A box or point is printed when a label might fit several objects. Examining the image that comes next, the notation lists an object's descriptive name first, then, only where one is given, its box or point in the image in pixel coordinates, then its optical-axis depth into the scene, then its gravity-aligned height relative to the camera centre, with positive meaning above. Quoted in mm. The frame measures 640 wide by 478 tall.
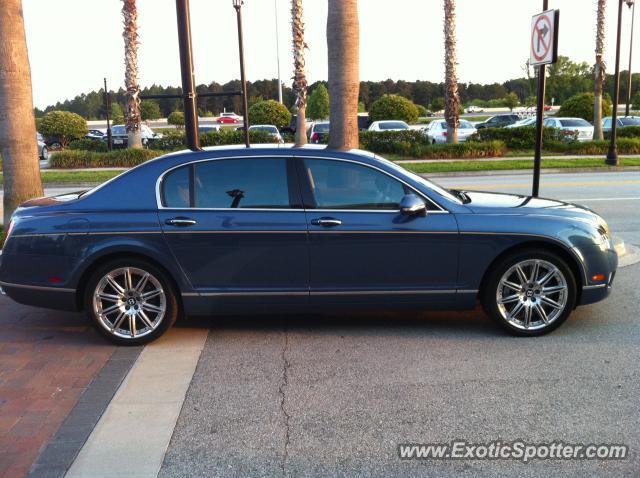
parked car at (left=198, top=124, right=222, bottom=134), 33478 -776
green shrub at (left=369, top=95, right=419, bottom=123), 39312 -120
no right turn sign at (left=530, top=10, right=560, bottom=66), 7547 +766
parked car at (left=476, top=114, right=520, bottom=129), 39906 -961
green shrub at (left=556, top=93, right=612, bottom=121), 37594 -274
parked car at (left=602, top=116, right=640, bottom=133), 31106 -1010
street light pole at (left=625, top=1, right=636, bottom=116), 42788 +4144
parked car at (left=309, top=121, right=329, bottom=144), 28344 -951
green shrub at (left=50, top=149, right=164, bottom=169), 24312 -1548
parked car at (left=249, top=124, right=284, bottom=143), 31180 -803
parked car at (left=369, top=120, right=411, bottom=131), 30906 -835
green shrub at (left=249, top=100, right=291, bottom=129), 39375 -161
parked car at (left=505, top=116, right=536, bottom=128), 33156 -884
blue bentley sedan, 5219 -1091
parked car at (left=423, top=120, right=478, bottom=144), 28969 -1146
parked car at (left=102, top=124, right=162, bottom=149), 33625 -1116
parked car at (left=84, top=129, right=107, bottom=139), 42094 -1161
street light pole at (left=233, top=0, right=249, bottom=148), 19266 +2431
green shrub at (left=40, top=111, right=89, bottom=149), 39344 -546
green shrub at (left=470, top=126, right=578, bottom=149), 26562 -1293
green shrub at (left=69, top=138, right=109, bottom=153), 27906 -1191
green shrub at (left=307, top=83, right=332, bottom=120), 56594 +559
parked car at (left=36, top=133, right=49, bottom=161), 30539 -1596
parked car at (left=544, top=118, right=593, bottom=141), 28594 -989
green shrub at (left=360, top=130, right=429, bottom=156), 26625 -1294
